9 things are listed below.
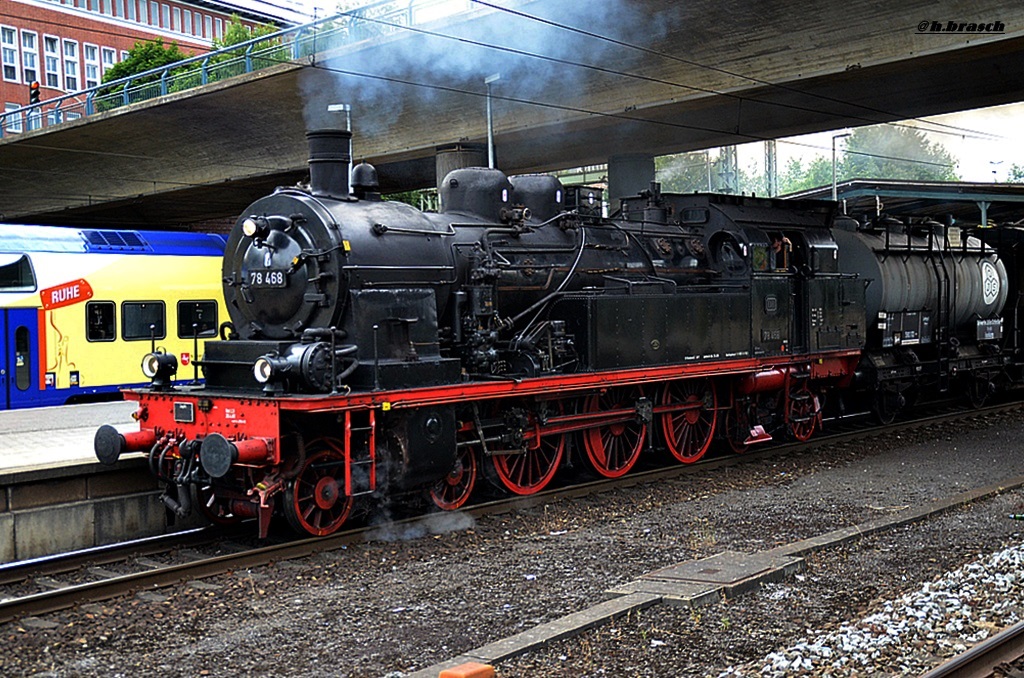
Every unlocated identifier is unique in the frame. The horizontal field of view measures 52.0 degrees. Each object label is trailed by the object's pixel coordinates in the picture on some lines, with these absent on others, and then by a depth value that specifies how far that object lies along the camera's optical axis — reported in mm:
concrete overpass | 16703
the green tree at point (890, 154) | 79188
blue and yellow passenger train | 17578
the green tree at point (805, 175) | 90375
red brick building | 48094
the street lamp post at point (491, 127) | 19625
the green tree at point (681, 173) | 73688
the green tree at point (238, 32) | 49062
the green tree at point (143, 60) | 46906
